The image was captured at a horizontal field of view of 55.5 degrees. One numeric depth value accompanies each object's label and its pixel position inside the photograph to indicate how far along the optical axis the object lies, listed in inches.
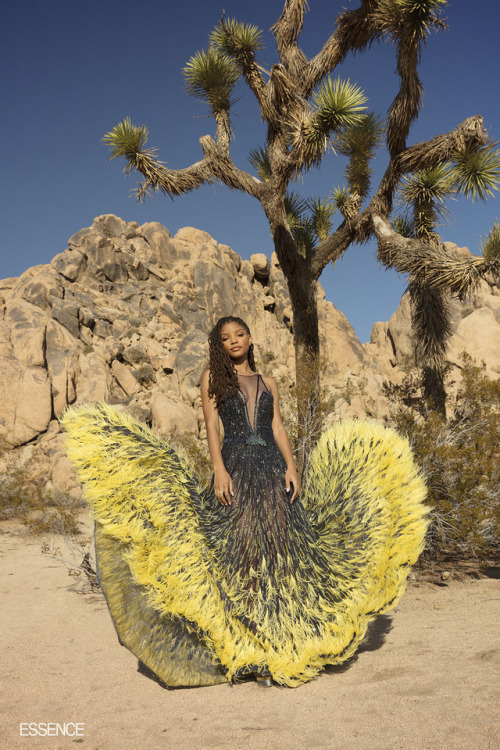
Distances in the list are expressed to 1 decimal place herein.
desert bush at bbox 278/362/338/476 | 231.5
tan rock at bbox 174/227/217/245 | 1204.0
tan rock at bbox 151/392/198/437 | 666.2
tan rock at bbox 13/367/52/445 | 606.3
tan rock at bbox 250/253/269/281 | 1206.9
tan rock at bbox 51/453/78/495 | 515.2
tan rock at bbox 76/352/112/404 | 686.5
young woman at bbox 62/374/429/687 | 92.0
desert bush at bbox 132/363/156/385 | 799.6
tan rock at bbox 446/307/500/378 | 820.6
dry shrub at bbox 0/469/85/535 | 354.9
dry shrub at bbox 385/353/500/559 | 190.4
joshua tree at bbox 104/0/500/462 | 242.5
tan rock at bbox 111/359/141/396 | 769.6
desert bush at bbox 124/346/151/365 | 823.1
